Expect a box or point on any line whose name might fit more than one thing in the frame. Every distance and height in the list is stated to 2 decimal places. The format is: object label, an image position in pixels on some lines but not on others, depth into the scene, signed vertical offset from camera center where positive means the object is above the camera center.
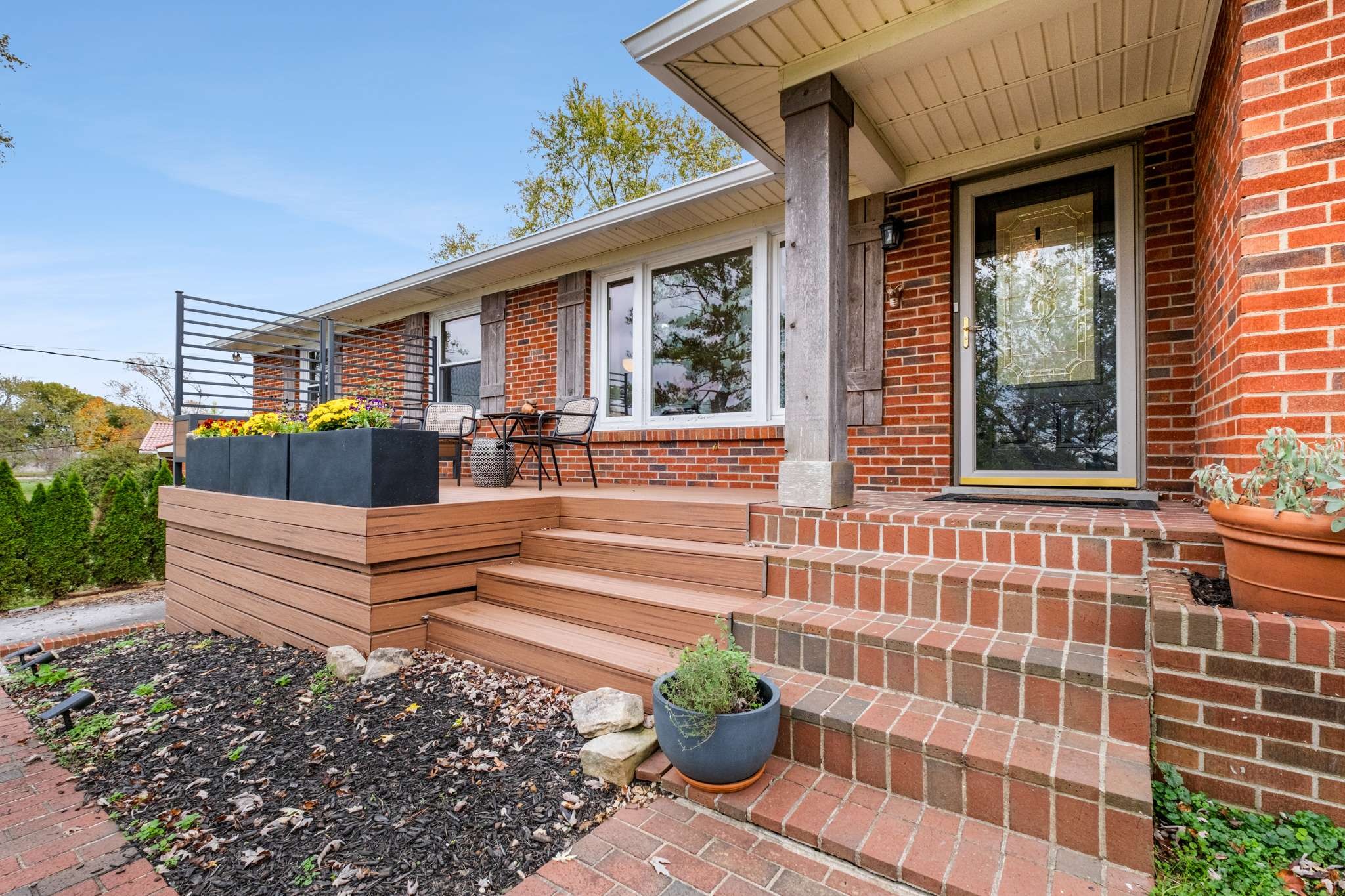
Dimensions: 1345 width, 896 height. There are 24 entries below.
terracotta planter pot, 1.40 -0.28
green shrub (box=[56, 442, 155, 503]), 7.80 -0.17
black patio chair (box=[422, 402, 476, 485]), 5.76 +0.32
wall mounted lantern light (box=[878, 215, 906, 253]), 3.60 +1.36
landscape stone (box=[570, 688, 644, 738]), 1.89 -0.86
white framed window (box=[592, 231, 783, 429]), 4.44 +0.95
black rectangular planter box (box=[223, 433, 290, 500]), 3.37 -0.08
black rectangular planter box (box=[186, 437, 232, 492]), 3.96 -0.07
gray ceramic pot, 1.55 -0.79
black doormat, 2.63 -0.25
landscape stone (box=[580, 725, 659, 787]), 1.73 -0.91
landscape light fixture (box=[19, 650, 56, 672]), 3.03 -1.08
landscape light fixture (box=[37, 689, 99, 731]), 2.23 -0.96
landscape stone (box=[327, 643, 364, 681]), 2.53 -0.92
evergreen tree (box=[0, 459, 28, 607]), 5.41 -0.80
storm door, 3.10 +0.69
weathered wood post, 2.65 +0.73
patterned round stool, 4.73 -0.10
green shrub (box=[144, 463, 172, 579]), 6.41 -0.97
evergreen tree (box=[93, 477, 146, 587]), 6.10 -0.90
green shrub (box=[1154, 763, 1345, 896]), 1.26 -0.92
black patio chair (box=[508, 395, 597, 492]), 4.46 +0.20
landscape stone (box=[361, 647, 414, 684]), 2.53 -0.93
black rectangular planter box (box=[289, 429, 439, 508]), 2.73 -0.07
